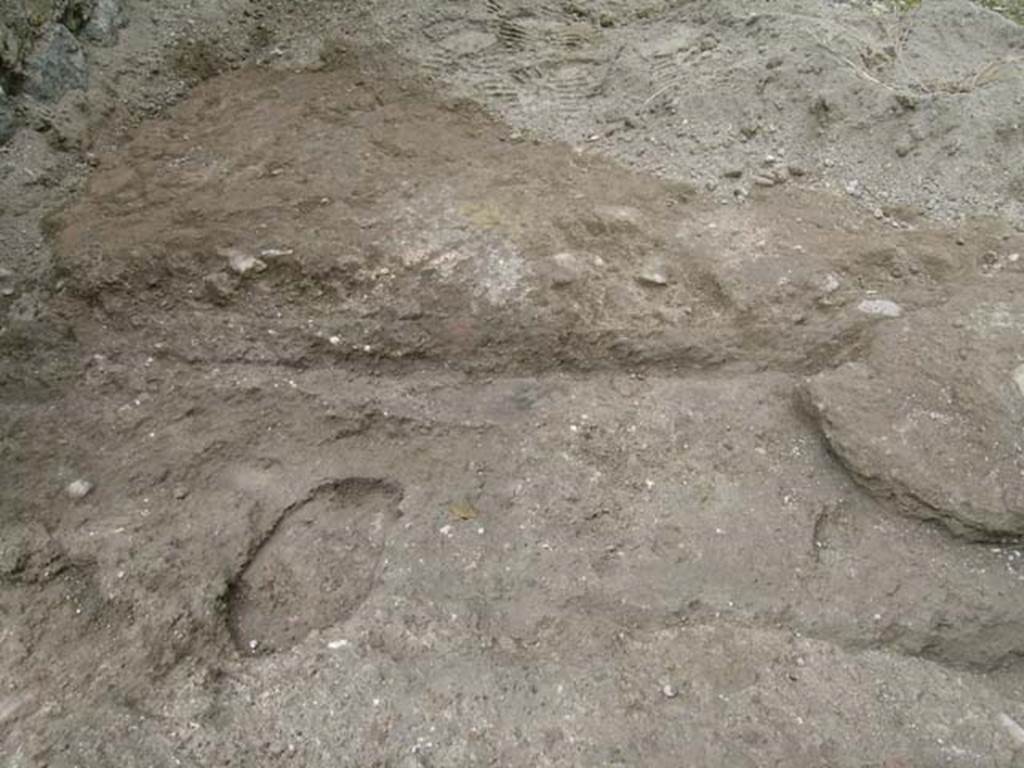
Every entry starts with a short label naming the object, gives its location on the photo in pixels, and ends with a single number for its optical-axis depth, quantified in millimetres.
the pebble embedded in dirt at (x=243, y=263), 2910
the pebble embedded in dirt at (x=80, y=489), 2398
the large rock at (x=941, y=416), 2348
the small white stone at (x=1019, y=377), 2521
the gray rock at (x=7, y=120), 3307
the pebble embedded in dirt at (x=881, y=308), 2820
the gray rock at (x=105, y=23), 3695
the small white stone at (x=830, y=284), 2900
